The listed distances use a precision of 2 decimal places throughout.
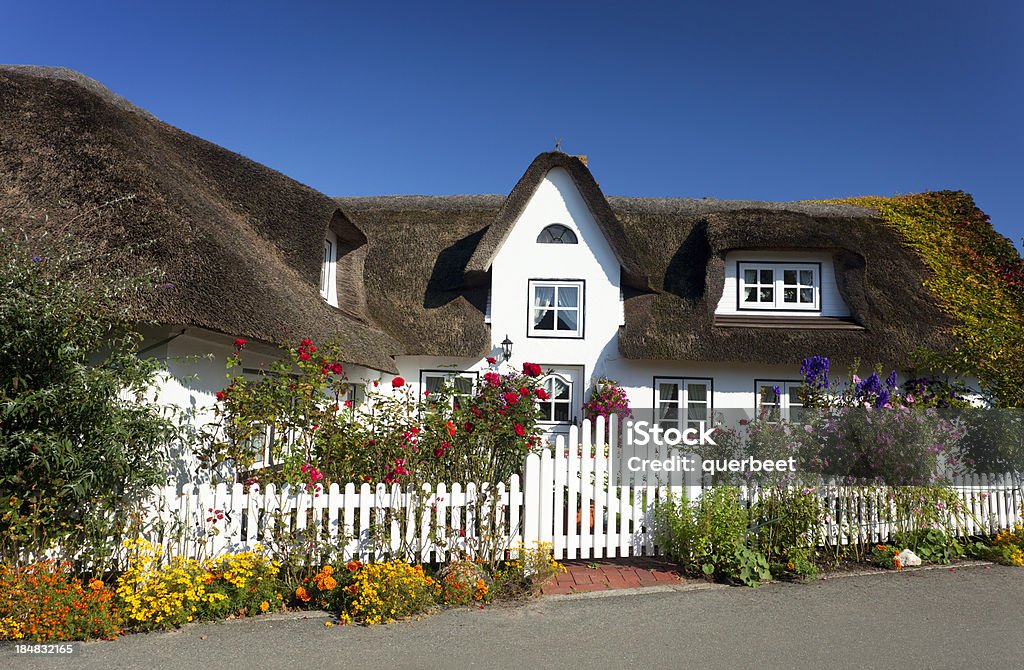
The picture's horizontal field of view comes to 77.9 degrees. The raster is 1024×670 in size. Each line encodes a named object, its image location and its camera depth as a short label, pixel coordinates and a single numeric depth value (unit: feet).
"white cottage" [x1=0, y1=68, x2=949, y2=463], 33.01
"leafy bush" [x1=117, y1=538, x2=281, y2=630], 15.05
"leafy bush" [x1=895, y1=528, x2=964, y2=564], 21.71
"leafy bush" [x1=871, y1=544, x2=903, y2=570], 21.20
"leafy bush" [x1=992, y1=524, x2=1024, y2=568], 21.76
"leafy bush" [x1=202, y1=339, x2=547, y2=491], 18.31
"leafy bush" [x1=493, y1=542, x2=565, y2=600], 18.06
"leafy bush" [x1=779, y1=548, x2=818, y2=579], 19.66
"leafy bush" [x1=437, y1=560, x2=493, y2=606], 17.07
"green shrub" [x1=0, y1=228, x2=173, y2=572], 14.85
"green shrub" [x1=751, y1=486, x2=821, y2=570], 20.31
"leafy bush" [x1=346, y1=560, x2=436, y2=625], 15.84
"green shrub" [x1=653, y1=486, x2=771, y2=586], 19.57
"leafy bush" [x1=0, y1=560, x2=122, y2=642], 14.17
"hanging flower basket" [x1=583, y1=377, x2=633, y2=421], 37.55
